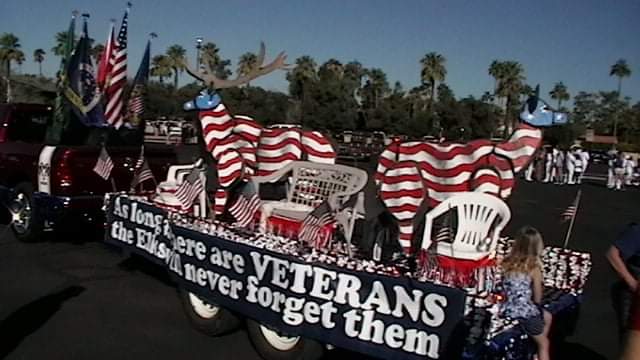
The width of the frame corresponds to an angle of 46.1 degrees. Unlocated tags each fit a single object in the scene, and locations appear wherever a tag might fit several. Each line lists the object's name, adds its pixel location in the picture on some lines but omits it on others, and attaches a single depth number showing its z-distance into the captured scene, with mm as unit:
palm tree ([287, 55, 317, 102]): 44919
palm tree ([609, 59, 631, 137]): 93500
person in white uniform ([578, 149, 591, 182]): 32675
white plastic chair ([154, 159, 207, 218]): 7723
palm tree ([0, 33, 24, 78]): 84938
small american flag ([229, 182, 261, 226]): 7023
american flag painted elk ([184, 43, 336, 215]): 7238
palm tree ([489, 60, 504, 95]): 52906
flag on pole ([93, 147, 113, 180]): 8461
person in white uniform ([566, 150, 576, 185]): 32656
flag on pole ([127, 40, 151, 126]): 10906
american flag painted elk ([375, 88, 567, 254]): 5688
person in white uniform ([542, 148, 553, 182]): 33906
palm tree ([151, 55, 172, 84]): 78838
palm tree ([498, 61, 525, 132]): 34125
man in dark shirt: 4930
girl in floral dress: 4531
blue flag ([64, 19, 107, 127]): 10953
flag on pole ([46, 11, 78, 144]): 11078
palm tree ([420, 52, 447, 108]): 73812
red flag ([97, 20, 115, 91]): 11281
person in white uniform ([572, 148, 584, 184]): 32594
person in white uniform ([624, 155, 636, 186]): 32938
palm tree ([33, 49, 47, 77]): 101362
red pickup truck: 10125
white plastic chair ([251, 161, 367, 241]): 6870
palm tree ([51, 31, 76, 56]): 62781
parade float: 4559
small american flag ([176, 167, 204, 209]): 7766
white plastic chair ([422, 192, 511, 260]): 5570
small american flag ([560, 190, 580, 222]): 5840
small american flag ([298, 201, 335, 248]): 5969
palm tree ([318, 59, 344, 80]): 61662
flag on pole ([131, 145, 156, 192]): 8641
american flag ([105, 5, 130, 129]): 10695
